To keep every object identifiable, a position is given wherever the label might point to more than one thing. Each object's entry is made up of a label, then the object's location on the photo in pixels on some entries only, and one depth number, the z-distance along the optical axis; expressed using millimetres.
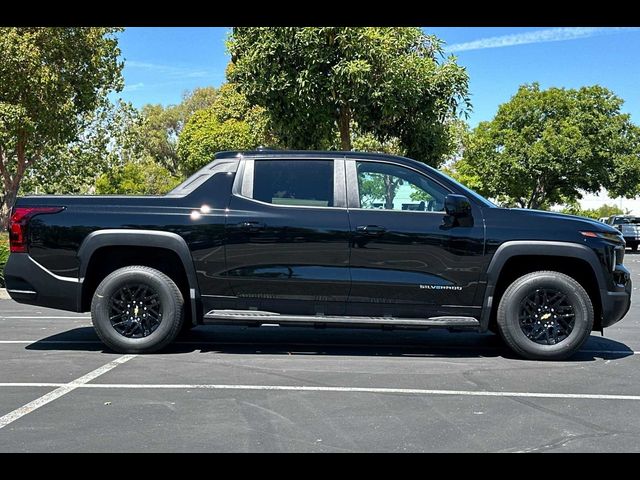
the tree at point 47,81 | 23656
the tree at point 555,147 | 40562
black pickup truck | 6797
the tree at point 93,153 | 42781
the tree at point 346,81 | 17188
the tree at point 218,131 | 43375
